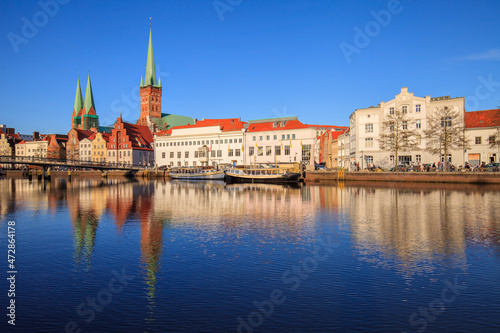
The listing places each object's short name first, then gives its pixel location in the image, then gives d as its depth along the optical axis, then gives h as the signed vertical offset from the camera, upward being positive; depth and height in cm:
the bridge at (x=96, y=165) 8406 +184
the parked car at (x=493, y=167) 5955 +14
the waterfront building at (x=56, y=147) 15109 +987
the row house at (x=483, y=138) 6956 +520
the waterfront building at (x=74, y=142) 14662 +1120
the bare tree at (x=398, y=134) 7388 +645
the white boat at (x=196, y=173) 8798 -40
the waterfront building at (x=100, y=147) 13750 +863
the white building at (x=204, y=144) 10381 +728
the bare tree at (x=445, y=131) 7000 +643
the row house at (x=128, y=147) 12950 +822
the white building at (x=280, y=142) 9400 +684
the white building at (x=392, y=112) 7289 +849
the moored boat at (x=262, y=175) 7681 -89
